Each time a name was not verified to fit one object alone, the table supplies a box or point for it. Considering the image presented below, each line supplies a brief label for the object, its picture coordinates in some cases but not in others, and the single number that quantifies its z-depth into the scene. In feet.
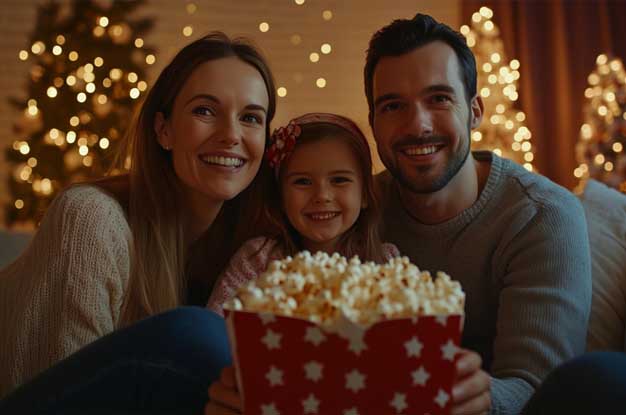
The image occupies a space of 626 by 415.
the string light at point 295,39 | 21.15
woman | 5.02
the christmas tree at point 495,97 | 17.13
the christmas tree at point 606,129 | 16.71
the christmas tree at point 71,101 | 16.98
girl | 7.20
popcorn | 3.67
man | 6.27
